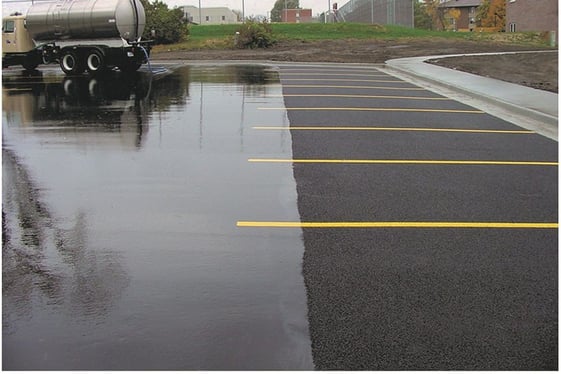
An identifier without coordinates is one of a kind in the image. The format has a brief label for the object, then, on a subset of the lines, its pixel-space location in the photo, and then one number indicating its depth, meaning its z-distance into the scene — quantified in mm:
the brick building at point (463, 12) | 108519
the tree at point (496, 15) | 75312
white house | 100688
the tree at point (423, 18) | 104375
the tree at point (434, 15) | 102375
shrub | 43531
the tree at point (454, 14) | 105438
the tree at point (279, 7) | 107138
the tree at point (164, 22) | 44750
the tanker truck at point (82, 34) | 23922
